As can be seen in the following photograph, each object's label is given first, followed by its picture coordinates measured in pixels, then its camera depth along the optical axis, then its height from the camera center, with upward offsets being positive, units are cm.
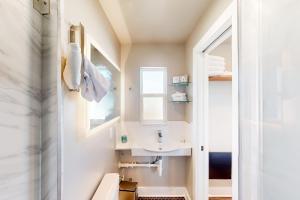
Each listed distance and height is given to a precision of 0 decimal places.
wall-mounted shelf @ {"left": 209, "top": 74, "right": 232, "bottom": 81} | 199 +35
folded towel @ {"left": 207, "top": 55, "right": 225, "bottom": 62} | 188 +60
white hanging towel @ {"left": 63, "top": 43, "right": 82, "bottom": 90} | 71 +19
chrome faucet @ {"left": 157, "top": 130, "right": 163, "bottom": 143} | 221 -59
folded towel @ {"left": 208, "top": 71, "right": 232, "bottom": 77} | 192 +40
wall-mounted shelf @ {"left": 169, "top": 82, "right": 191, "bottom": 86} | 206 +27
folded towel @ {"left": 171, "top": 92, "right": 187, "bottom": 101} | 210 +7
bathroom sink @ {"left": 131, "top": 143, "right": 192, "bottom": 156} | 193 -72
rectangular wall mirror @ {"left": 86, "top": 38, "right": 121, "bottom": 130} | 109 +6
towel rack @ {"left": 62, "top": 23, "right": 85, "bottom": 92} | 82 +41
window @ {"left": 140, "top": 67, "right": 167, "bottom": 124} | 226 +10
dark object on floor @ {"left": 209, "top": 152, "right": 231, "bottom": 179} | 213 -103
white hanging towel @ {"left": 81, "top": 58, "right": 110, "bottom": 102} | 83 +11
